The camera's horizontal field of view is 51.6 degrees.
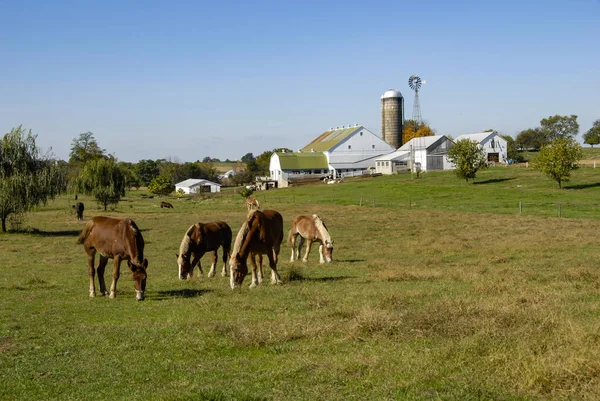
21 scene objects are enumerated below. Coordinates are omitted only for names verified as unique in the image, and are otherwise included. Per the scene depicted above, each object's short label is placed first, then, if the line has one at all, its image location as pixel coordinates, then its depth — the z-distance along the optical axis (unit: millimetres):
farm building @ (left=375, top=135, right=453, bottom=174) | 106375
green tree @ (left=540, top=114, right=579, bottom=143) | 159750
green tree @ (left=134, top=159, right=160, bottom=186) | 157000
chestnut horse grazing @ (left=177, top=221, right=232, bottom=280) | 18484
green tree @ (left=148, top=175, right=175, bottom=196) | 109938
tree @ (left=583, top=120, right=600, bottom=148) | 148500
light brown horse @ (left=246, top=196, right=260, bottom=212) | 34509
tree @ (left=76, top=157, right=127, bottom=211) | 64562
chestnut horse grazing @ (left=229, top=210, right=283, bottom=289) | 16125
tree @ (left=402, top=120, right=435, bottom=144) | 142738
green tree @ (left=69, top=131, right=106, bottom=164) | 155538
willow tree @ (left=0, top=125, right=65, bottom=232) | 39312
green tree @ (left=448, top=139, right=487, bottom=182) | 79375
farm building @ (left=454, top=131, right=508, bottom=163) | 109975
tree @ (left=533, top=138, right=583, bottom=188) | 67062
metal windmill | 133800
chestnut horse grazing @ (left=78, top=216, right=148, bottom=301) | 15102
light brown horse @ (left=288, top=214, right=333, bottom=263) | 21891
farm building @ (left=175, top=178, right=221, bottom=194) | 120438
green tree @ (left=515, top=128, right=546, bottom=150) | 151375
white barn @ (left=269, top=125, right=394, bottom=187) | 113938
